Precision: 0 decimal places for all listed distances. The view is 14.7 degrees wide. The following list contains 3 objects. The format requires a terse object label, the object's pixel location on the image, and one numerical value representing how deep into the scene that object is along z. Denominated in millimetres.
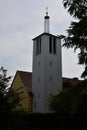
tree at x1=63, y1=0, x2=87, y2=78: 22359
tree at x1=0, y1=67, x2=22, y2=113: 13648
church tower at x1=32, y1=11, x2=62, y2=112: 54000
